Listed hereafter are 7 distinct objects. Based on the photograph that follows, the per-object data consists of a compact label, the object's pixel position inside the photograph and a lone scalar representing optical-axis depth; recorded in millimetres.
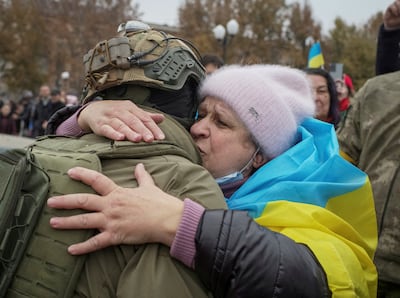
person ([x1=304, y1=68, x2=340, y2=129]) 5262
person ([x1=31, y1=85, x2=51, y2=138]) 14180
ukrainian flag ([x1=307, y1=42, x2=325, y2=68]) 6770
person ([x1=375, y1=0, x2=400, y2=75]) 3318
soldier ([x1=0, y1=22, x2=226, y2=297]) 1476
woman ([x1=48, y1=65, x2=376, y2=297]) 1517
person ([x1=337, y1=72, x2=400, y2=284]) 2883
